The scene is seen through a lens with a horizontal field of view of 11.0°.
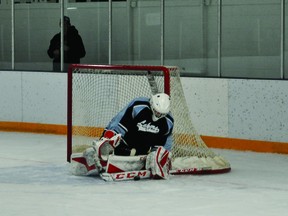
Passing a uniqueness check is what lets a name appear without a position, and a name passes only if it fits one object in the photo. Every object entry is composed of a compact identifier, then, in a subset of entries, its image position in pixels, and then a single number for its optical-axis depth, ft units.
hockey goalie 43.31
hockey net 46.56
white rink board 54.45
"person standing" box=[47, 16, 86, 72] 67.03
